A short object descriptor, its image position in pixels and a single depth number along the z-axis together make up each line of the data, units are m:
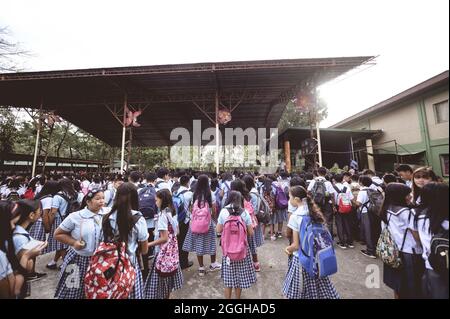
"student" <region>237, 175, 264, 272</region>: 3.18
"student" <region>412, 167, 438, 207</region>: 2.54
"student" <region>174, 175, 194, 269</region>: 3.61
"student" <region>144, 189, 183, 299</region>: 2.33
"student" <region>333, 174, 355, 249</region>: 4.46
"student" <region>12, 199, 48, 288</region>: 1.69
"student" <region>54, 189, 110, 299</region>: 2.04
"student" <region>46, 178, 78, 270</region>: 3.62
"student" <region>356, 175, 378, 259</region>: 3.84
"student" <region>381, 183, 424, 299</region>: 2.04
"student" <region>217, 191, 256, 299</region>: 2.46
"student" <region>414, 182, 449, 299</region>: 1.44
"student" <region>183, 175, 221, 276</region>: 3.32
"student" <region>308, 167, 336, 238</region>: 4.46
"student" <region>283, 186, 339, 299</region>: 2.13
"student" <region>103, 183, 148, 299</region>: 1.84
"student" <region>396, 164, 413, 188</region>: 3.83
